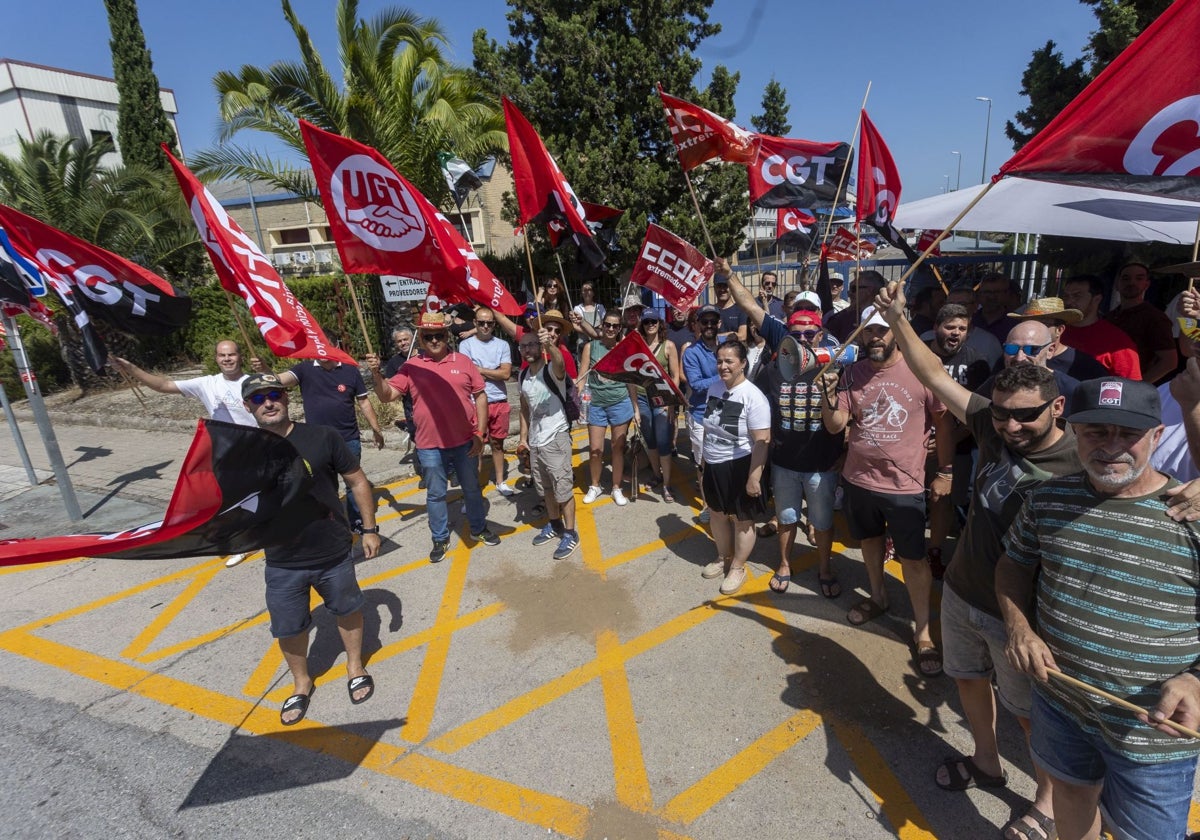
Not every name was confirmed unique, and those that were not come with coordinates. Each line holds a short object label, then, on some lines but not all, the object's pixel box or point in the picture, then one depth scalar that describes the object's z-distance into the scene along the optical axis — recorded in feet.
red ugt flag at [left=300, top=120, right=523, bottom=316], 14.71
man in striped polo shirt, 5.57
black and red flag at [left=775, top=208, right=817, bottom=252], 31.76
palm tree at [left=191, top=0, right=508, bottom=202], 34.04
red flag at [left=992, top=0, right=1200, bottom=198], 8.38
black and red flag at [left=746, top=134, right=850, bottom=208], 18.83
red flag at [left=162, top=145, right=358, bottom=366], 13.71
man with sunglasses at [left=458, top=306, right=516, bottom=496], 20.38
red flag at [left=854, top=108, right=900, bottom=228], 18.02
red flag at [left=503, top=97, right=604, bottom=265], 18.40
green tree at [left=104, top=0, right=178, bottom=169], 59.62
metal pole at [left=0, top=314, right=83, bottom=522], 20.76
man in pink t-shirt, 11.23
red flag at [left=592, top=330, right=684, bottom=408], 15.61
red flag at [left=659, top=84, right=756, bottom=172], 18.84
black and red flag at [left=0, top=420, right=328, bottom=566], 7.46
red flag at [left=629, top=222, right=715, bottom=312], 18.81
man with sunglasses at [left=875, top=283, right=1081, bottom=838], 7.45
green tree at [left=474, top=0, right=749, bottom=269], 37.52
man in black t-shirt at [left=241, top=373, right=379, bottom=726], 10.84
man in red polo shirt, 16.16
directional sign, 31.81
